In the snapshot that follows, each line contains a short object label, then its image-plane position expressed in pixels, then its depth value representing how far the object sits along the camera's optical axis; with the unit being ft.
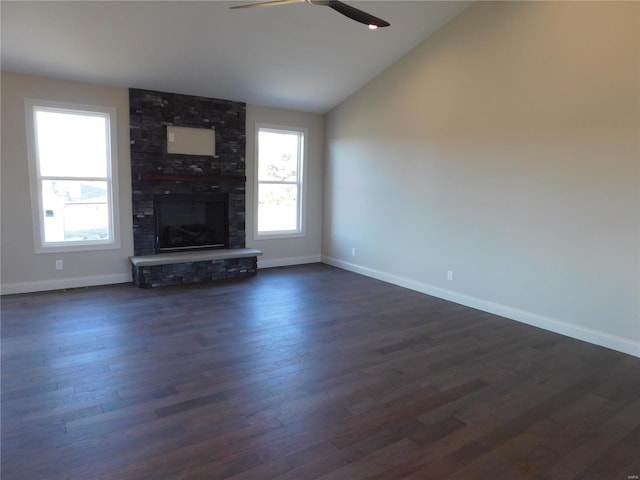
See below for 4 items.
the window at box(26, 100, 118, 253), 15.93
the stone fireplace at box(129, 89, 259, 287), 17.69
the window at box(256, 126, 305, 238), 21.54
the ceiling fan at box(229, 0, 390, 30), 8.57
